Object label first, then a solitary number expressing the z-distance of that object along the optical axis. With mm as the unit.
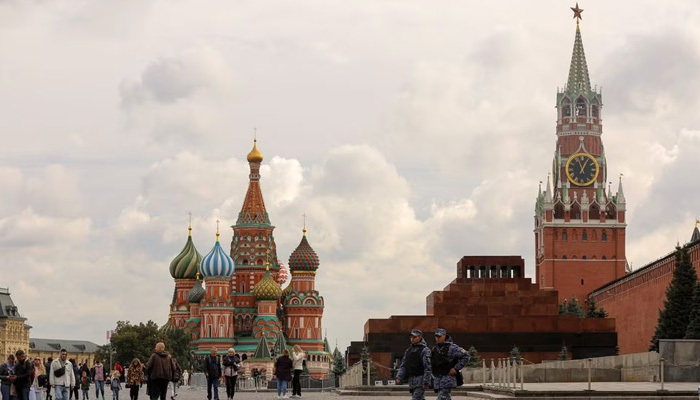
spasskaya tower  129250
